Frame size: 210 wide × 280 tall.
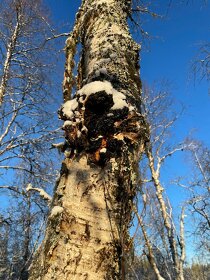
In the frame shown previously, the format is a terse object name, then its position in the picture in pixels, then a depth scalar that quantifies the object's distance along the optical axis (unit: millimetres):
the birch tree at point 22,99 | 6938
